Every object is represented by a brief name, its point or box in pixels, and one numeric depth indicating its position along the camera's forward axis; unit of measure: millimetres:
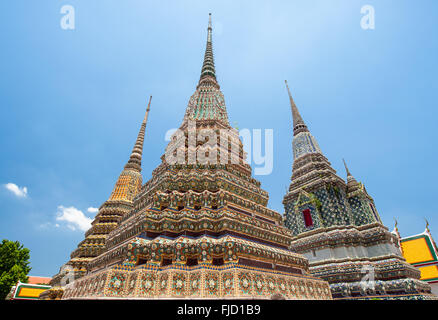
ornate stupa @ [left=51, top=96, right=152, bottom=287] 15445
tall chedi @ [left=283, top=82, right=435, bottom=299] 14844
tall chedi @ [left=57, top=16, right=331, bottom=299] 7621
